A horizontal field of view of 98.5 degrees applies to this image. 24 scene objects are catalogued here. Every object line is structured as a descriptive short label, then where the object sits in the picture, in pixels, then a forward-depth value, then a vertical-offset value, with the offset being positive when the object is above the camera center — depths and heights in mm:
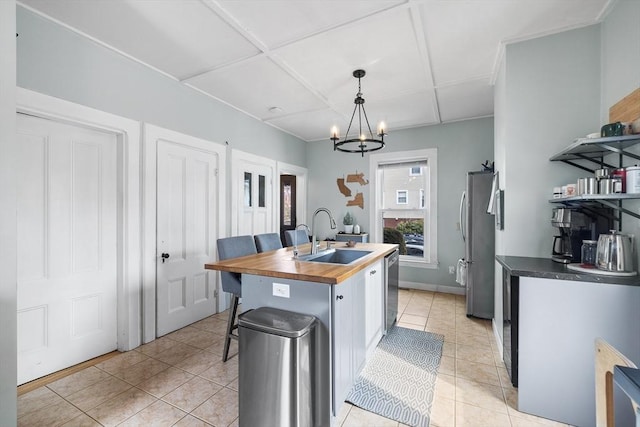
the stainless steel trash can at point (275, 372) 1441 -847
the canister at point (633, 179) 1520 +187
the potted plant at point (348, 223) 4945 -177
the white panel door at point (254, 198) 3879 +237
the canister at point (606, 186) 1628 +164
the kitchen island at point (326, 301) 1636 -570
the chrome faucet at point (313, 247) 2434 -298
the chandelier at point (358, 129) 2698 +1307
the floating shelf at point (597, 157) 1593 +411
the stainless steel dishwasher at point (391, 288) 2736 -789
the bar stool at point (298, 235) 3471 -303
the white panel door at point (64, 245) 2043 -258
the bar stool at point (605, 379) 901 -571
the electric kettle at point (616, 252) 1635 -237
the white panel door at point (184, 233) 2877 -223
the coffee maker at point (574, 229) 1913 -113
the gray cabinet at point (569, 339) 1562 -761
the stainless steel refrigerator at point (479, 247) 3252 -403
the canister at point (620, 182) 1596 +180
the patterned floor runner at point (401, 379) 1799 -1271
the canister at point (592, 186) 1715 +170
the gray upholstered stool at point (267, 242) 2996 -325
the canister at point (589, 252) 1821 -263
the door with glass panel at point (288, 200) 5621 +272
